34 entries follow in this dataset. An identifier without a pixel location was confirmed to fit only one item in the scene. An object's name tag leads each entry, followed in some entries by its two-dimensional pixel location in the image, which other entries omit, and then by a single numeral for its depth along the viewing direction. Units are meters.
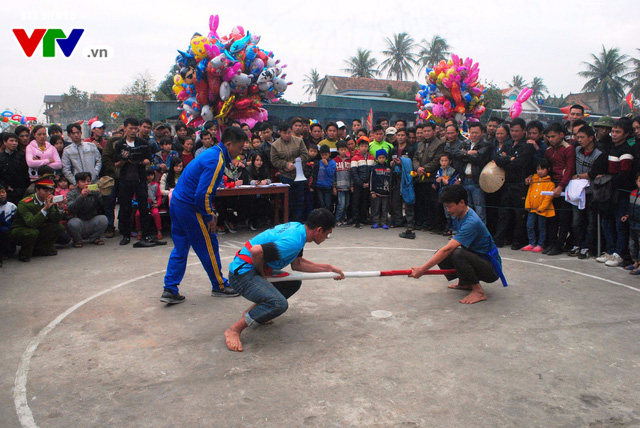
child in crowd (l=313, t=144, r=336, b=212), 9.27
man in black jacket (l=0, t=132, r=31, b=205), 7.29
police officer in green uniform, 6.62
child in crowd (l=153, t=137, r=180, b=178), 8.34
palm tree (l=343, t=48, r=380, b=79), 56.22
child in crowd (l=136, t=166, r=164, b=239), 7.96
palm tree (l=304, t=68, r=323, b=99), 61.81
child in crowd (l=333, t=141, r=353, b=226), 9.35
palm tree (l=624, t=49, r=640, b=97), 48.81
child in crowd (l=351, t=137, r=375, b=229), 9.27
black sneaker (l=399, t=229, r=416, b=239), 8.26
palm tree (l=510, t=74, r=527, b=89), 71.31
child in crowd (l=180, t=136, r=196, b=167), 8.50
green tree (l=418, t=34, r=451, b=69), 53.34
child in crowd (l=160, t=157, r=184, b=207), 8.24
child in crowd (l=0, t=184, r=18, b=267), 6.59
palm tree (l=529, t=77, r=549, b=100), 73.62
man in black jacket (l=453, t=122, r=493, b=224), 7.88
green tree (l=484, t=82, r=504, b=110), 37.41
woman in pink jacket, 7.45
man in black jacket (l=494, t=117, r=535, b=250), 7.44
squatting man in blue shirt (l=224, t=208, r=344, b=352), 3.85
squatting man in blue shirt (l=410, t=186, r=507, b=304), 4.94
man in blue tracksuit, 4.82
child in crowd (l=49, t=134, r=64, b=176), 7.94
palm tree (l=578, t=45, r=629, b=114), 51.88
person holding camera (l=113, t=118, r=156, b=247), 7.45
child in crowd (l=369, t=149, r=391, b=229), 9.13
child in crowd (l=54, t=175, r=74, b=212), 7.48
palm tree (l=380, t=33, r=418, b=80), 56.06
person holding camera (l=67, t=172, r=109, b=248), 7.48
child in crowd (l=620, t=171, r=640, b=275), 6.12
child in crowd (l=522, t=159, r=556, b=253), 7.21
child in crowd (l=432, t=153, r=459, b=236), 8.38
